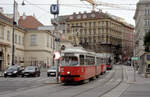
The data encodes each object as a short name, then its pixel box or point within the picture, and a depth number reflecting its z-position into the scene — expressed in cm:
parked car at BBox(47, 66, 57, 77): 4128
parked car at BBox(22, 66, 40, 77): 3934
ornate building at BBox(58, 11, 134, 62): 11819
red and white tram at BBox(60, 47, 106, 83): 2433
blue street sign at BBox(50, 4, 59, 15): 2686
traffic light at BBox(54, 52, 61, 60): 2608
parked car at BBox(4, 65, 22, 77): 3841
